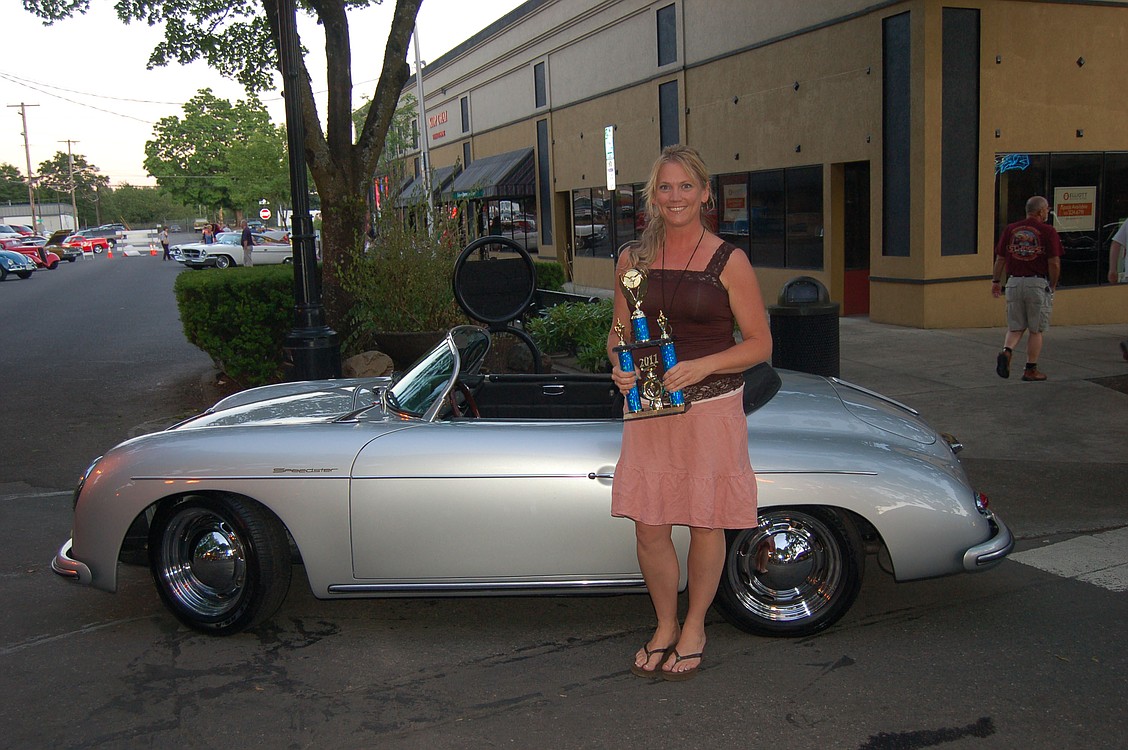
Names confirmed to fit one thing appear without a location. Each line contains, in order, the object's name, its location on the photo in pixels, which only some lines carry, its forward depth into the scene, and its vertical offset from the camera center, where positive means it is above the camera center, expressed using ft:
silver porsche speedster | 12.90 -3.42
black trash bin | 23.97 -2.10
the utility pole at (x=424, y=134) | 36.96 +10.40
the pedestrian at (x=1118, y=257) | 30.81 -0.97
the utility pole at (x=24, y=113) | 272.31 +41.28
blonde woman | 11.43 -1.30
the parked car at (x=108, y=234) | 246.47 +8.36
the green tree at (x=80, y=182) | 437.99 +36.75
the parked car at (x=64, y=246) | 168.35 +3.35
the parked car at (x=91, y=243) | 197.36 +4.70
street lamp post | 26.14 -0.11
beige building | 42.88 +4.75
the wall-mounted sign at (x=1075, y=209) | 45.11 +0.77
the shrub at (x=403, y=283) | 34.60 -1.03
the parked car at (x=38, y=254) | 142.72 +1.81
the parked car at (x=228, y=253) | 129.18 +0.84
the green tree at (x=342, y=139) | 35.91 +4.16
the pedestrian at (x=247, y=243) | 120.26 +1.88
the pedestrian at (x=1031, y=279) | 30.63 -1.54
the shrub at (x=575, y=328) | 31.19 -2.63
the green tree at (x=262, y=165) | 198.59 +18.89
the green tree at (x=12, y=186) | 408.46 +33.50
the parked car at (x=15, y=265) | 116.98 +0.37
